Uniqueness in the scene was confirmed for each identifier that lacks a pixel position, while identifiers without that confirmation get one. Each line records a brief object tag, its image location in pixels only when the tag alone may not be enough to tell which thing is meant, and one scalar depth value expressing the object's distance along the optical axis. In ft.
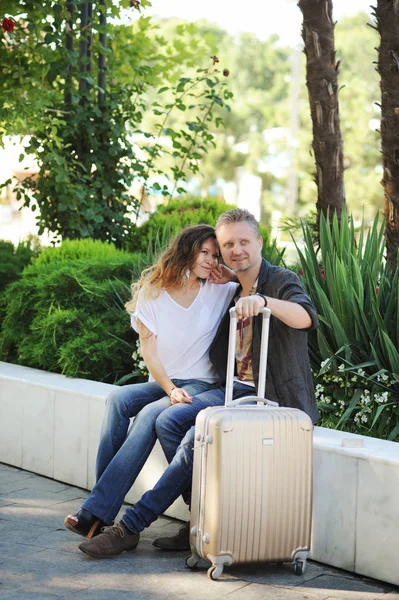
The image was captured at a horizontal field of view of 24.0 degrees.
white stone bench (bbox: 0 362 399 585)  11.67
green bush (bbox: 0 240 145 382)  17.65
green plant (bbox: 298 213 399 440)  14.10
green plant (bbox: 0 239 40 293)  22.02
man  12.35
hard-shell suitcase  11.32
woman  13.44
